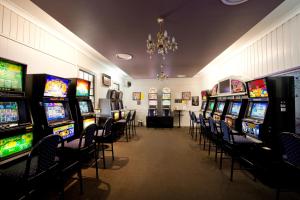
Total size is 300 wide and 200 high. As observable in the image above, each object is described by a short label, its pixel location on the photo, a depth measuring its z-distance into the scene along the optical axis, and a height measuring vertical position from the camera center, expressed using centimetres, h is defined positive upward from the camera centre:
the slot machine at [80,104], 295 -5
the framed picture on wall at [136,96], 860 +33
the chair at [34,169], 137 -66
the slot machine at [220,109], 399 -20
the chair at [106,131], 288 -56
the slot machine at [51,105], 211 -6
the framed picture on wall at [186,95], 827 +39
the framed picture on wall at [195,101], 816 +7
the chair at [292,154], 161 -55
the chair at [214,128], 321 -57
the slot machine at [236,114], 316 -26
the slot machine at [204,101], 561 +5
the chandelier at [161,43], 214 +87
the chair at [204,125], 402 -60
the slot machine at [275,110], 236 -11
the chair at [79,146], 218 -68
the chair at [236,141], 262 -66
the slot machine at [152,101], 781 +5
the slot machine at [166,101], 786 +5
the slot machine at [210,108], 487 -18
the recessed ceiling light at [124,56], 406 +126
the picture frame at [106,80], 538 +80
